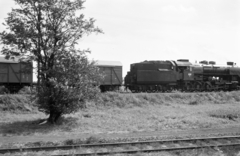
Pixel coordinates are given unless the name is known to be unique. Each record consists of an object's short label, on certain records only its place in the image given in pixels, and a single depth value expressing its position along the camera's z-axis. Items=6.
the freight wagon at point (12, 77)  26.31
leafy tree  16.50
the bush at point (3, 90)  24.98
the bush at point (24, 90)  25.80
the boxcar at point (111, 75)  29.78
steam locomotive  29.77
